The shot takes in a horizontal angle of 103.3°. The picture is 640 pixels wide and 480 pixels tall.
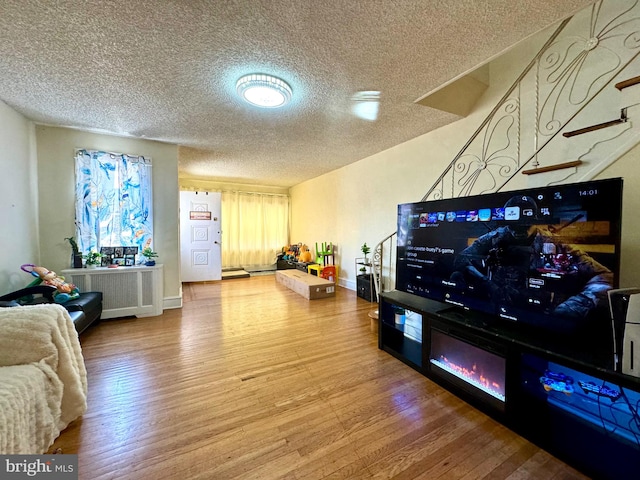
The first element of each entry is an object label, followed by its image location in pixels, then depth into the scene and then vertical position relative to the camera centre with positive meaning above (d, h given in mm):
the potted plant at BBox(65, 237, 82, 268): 3176 -290
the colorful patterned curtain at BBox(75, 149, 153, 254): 3299 +431
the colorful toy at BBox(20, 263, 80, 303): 2525 -508
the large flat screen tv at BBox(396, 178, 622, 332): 1328 -123
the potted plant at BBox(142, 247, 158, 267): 3480 -332
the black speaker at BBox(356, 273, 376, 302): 4012 -903
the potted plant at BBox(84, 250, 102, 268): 3271 -343
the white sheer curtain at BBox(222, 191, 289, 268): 6746 +140
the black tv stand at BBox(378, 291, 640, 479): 1243 -929
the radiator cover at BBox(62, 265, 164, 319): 3123 -706
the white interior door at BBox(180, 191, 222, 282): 5609 -86
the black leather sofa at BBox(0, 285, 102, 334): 2214 -641
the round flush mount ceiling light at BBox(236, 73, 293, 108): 2082 +1235
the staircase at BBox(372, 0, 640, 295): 1781 +1022
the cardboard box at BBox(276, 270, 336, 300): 4223 -935
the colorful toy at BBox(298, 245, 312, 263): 6000 -580
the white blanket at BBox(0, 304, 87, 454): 1126 -735
